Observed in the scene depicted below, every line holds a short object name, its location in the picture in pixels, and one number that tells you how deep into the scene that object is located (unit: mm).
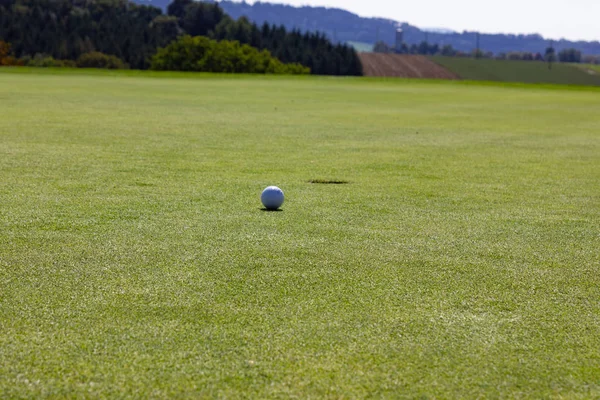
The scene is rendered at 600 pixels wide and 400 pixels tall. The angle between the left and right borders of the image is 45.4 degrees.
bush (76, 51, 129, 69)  108312
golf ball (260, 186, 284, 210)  6496
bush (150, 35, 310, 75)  90312
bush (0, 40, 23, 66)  93812
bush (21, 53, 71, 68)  100312
